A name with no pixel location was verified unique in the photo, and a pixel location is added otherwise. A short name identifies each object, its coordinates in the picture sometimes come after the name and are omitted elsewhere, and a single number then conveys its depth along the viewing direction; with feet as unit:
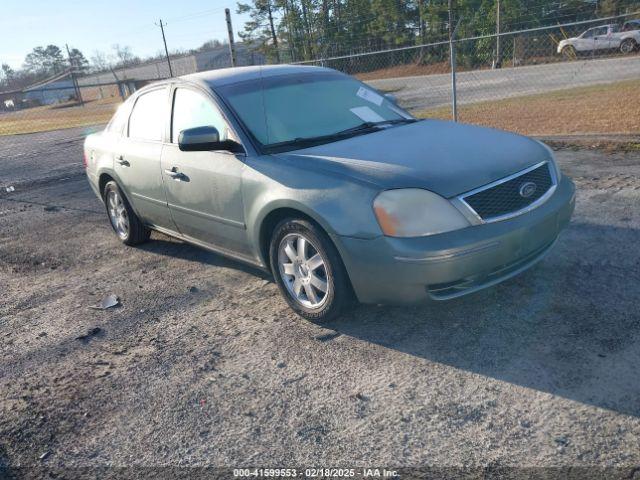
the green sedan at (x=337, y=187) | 10.52
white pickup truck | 77.05
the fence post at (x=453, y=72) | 30.33
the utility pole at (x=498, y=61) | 67.19
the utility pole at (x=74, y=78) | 78.12
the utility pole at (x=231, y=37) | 43.85
